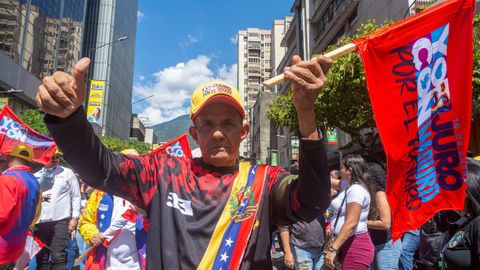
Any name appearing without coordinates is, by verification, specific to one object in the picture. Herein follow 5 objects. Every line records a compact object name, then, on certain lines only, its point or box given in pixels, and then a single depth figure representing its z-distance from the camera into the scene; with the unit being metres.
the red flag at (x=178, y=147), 5.62
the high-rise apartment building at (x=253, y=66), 100.75
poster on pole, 26.92
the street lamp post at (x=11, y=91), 22.78
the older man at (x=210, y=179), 1.46
